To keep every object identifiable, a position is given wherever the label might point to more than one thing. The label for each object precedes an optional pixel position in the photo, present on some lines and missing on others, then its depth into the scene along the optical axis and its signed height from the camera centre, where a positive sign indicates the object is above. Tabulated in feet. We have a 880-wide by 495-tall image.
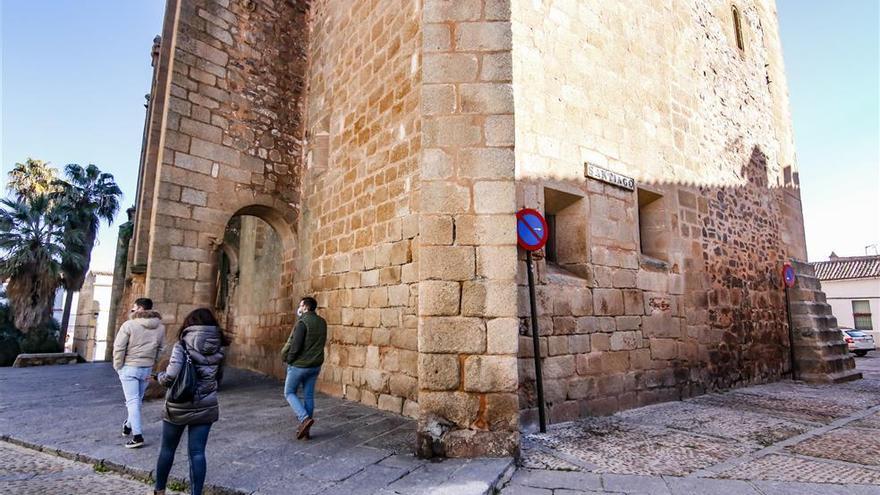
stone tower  12.74 +5.62
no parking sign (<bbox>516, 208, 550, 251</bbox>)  15.78 +3.06
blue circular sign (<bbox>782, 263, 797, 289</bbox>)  30.89 +3.05
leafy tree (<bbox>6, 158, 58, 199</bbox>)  62.11 +18.14
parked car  61.16 -2.70
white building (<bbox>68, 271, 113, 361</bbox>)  74.95 -1.10
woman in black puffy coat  9.30 -1.75
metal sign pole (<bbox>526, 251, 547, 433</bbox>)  15.39 -1.34
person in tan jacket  14.23 -1.13
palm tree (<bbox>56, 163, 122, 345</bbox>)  56.44 +13.51
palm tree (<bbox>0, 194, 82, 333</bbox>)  53.31 +5.70
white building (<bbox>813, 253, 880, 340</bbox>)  79.25 +5.52
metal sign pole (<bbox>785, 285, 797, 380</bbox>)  30.39 -1.05
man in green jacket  14.61 -1.20
